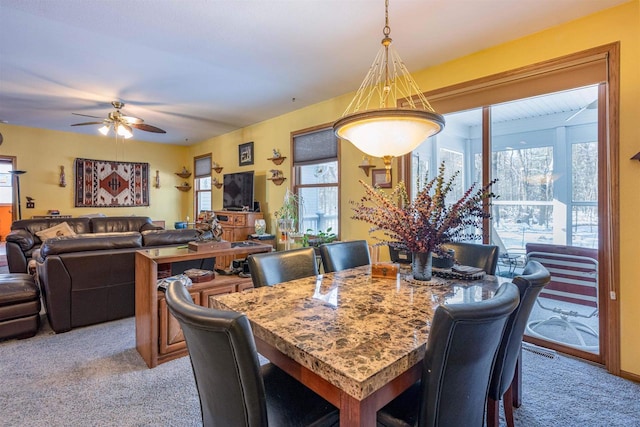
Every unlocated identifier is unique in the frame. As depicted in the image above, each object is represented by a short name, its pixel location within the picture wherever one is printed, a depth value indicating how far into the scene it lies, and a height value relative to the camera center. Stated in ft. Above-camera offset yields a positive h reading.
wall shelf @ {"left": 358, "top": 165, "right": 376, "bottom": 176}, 12.94 +1.98
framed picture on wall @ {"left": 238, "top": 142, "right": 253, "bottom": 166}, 19.95 +4.07
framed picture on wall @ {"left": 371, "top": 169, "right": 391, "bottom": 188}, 12.55 +1.52
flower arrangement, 5.52 -0.08
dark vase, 5.84 -0.99
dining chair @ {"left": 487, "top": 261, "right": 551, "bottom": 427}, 4.29 -1.87
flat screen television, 19.24 +1.55
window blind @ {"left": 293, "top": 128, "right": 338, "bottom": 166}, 14.80 +3.43
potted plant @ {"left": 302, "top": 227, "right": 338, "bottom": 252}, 14.73 -1.15
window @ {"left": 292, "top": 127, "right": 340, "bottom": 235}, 14.99 +1.90
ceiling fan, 14.14 +4.38
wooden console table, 7.63 -2.19
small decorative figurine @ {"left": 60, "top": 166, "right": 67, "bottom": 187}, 22.11 +2.74
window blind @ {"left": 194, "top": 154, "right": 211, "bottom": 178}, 24.80 +4.09
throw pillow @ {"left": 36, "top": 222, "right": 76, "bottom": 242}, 16.53 -0.86
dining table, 2.81 -1.38
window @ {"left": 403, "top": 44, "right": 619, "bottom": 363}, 7.89 +1.83
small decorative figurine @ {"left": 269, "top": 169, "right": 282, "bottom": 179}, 17.65 +2.40
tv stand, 18.10 -0.67
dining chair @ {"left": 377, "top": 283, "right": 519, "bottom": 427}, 2.90 -1.48
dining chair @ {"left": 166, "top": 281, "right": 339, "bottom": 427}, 2.78 -1.58
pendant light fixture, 4.90 +1.48
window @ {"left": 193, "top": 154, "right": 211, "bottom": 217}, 25.14 +2.74
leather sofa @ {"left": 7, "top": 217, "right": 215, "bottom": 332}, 9.27 -1.81
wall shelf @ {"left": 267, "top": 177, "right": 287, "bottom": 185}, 17.52 +2.00
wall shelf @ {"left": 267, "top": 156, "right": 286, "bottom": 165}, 17.40 +3.17
